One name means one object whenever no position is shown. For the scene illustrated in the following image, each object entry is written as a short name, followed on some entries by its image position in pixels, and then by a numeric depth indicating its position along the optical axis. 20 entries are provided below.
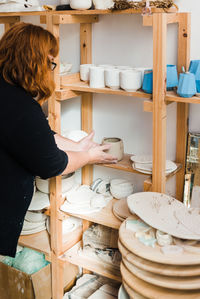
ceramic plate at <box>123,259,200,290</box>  1.56
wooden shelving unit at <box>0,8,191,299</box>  1.81
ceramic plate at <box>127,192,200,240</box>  1.65
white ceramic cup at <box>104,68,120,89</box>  1.98
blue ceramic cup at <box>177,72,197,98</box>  1.75
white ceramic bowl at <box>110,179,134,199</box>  2.28
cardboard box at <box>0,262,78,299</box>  2.35
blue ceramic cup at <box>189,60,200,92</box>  1.79
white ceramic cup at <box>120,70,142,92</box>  1.91
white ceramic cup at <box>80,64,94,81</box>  2.17
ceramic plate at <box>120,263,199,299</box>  1.60
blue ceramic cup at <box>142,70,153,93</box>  1.87
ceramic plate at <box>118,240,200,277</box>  1.55
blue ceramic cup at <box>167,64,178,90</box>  1.86
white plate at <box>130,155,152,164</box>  2.10
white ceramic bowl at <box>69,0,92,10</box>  2.01
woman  1.64
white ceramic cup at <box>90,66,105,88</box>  2.04
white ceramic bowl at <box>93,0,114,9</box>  2.03
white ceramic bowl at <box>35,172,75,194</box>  2.34
